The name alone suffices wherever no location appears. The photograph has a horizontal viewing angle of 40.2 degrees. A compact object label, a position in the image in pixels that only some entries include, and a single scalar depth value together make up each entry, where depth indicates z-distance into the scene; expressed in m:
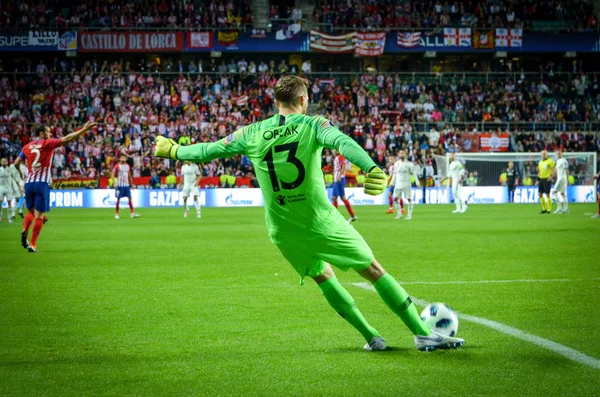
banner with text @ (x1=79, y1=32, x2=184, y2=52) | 47.12
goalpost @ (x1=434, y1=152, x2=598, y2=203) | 42.84
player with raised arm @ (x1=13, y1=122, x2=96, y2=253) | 15.69
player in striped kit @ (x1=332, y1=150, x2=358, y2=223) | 27.34
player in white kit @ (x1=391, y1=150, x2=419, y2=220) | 28.67
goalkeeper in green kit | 6.20
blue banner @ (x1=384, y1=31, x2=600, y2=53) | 49.69
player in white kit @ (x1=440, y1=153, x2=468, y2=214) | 32.53
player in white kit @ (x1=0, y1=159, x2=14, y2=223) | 28.42
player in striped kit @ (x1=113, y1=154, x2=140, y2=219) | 30.59
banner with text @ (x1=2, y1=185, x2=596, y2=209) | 39.84
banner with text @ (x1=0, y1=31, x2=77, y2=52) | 46.56
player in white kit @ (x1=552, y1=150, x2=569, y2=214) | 30.72
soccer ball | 6.71
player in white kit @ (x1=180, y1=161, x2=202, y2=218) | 31.48
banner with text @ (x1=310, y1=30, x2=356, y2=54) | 48.78
